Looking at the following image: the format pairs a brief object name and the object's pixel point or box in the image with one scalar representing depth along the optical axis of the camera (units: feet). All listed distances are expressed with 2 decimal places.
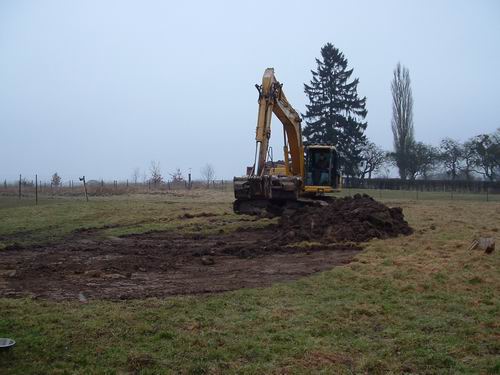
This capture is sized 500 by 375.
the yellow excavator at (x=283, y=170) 61.36
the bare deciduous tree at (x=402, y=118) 225.97
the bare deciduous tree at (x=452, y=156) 223.71
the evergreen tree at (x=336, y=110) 204.33
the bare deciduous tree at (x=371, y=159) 223.51
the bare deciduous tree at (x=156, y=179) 203.70
